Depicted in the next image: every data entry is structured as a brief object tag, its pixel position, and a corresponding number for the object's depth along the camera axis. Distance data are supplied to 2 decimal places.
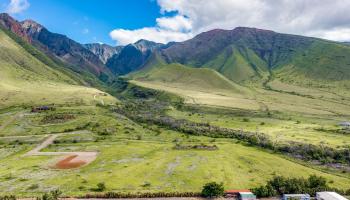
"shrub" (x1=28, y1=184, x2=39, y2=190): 99.44
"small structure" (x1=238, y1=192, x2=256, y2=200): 91.46
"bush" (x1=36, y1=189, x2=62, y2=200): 84.51
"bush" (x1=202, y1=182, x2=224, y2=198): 93.06
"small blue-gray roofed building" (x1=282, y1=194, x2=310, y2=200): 91.93
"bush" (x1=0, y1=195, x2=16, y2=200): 87.25
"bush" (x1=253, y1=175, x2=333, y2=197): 95.88
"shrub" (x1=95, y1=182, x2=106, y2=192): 96.54
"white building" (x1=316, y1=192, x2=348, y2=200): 90.38
